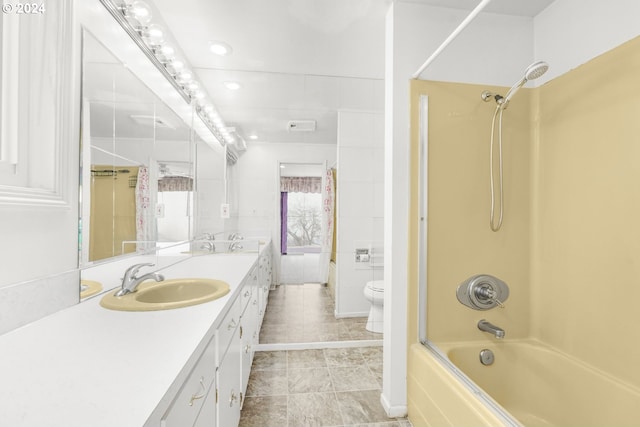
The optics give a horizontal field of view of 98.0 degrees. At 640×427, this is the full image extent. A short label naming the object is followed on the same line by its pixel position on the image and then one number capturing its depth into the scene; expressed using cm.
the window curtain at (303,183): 272
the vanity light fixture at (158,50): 138
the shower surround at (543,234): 129
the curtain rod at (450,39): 116
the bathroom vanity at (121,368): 50
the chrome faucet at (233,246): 252
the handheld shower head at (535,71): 147
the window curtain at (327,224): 264
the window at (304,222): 284
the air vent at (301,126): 249
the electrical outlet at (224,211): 259
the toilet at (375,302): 234
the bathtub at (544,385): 125
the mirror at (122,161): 112
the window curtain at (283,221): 278
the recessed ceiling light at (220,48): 197
